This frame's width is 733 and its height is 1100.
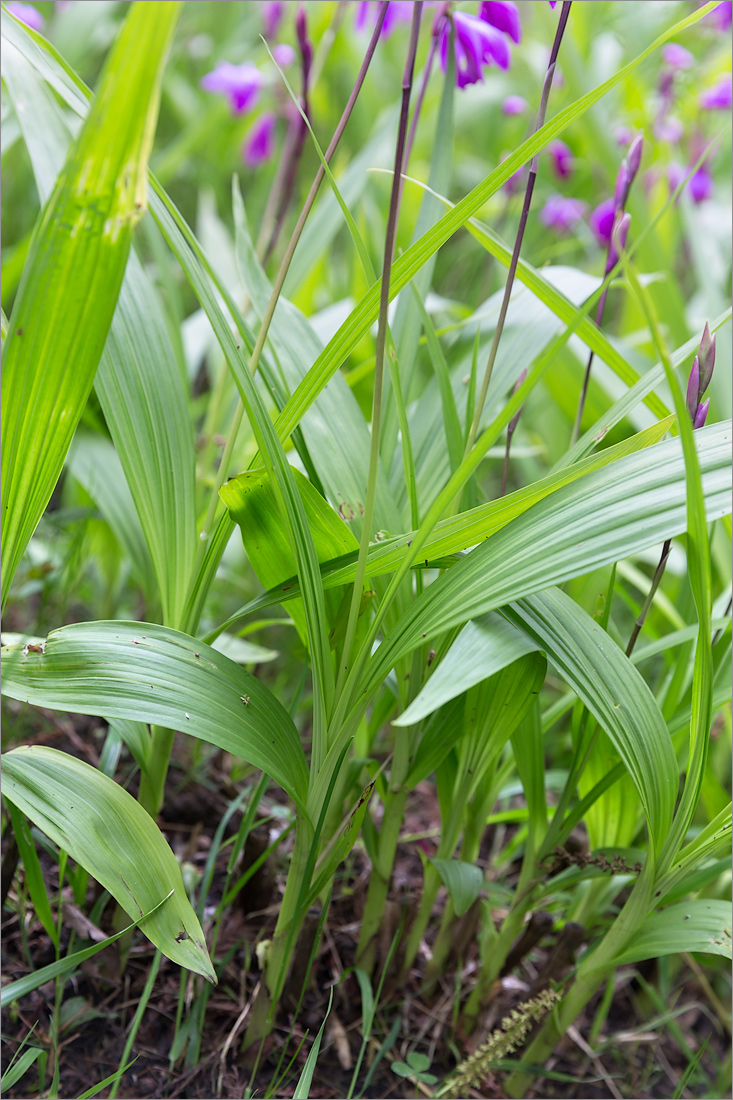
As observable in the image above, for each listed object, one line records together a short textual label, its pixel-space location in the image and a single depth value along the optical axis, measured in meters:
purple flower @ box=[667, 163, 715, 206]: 2.87
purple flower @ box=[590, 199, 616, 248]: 1.69
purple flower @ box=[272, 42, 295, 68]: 2.69
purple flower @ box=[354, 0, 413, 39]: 1.70
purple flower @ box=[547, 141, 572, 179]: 2.47
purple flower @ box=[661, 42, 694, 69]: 2.66
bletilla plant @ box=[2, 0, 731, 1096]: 1.35
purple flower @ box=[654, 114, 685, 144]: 3.01
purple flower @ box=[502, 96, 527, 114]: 2.57
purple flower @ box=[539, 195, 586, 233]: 2.95
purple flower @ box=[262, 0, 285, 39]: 2.81
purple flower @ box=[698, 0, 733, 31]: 2.51
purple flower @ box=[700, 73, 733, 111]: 2.79
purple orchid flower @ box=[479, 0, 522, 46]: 1.49
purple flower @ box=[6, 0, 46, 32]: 2.21
